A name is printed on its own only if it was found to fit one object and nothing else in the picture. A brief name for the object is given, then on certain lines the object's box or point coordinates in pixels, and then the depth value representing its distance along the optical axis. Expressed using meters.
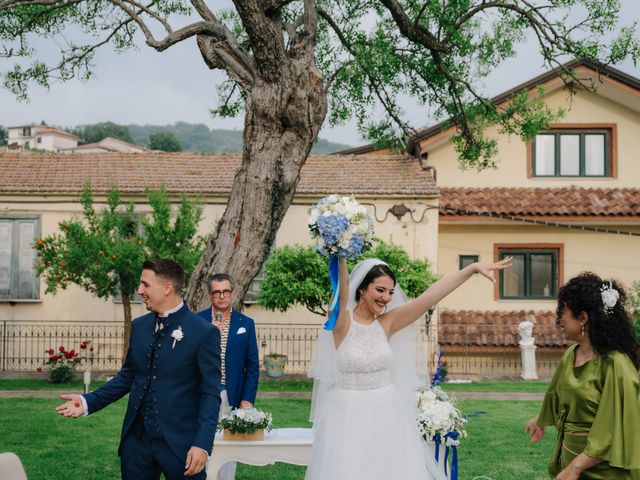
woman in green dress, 4.89
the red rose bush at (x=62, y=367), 17.84
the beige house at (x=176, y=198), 20.45
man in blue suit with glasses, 8.14
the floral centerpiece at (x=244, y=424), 7.38
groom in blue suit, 5.35
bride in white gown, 6.27
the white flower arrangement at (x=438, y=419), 6.90
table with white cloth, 7.38
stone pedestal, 19.48
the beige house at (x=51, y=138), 95.38
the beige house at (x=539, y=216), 20.77
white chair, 5.29
